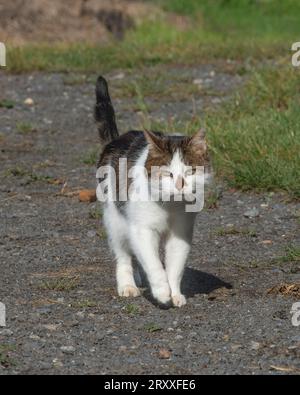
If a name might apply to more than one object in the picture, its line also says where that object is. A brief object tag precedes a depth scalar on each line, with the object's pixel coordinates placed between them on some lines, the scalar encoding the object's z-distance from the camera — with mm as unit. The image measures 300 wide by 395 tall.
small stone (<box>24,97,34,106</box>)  20547
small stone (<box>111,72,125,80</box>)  21711
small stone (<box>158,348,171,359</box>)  8967
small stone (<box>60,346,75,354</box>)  9084
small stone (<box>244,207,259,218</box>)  13844
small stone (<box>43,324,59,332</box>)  9664
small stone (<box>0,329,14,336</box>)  9492
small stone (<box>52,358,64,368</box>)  8711
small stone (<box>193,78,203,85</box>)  21319
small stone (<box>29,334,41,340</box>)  9398
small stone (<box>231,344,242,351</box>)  9133
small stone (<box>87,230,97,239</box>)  13141
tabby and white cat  9977
